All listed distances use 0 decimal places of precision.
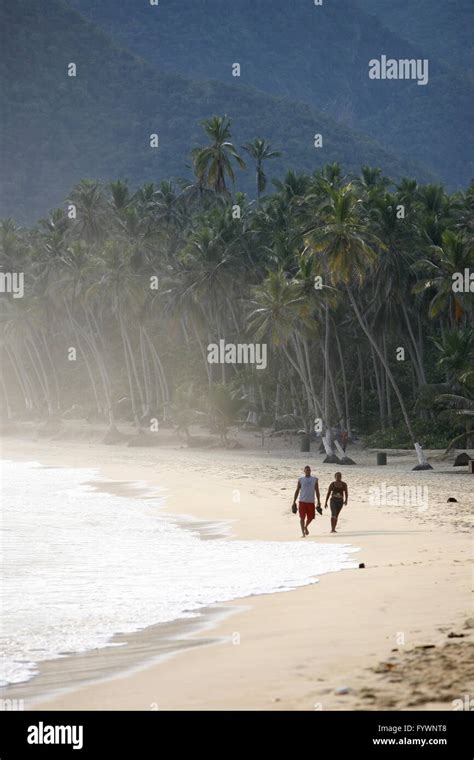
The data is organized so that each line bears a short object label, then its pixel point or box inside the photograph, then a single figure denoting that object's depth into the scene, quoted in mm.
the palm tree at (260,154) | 92562
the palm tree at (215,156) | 88875
